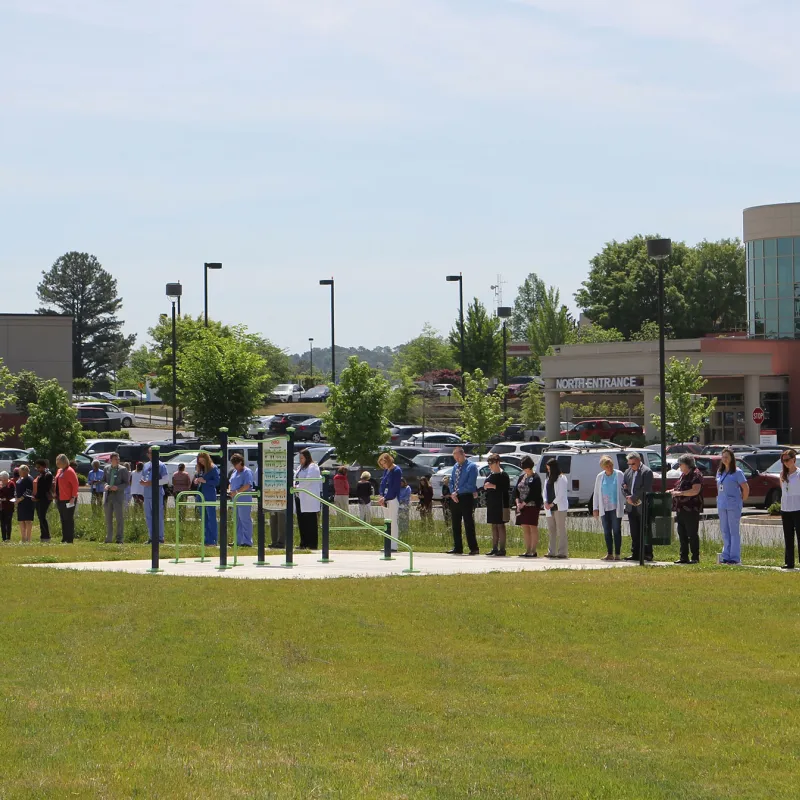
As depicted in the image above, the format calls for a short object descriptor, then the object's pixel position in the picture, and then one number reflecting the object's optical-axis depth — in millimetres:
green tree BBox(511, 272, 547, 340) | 191750
